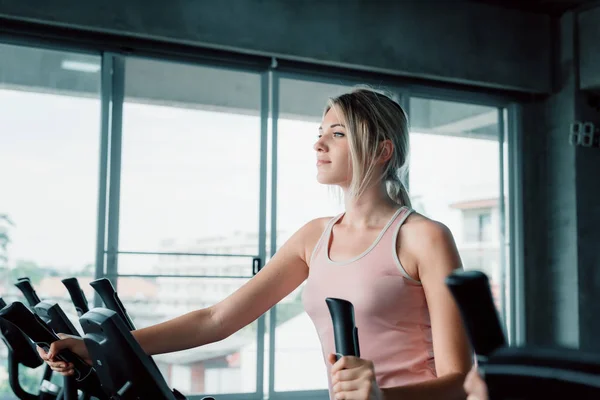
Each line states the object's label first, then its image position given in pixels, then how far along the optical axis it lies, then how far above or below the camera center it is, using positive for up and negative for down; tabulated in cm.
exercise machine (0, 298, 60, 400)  187 -26
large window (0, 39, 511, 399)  415 +36
